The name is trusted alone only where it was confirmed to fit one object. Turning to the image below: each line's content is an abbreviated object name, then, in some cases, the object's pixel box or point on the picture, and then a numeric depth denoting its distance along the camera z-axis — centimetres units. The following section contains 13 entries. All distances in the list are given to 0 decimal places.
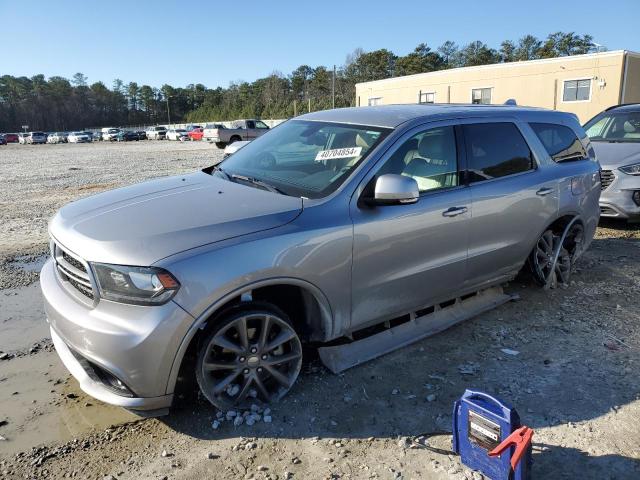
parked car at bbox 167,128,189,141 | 5647
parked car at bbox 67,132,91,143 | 6581
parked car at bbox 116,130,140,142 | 6509
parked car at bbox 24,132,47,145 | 6300
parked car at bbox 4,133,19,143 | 6788
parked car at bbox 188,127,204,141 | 5181
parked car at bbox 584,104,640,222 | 709
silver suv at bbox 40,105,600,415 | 262
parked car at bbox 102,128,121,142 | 6631
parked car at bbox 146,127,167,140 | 6500
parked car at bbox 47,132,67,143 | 6738
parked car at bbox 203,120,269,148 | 3531
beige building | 3050
